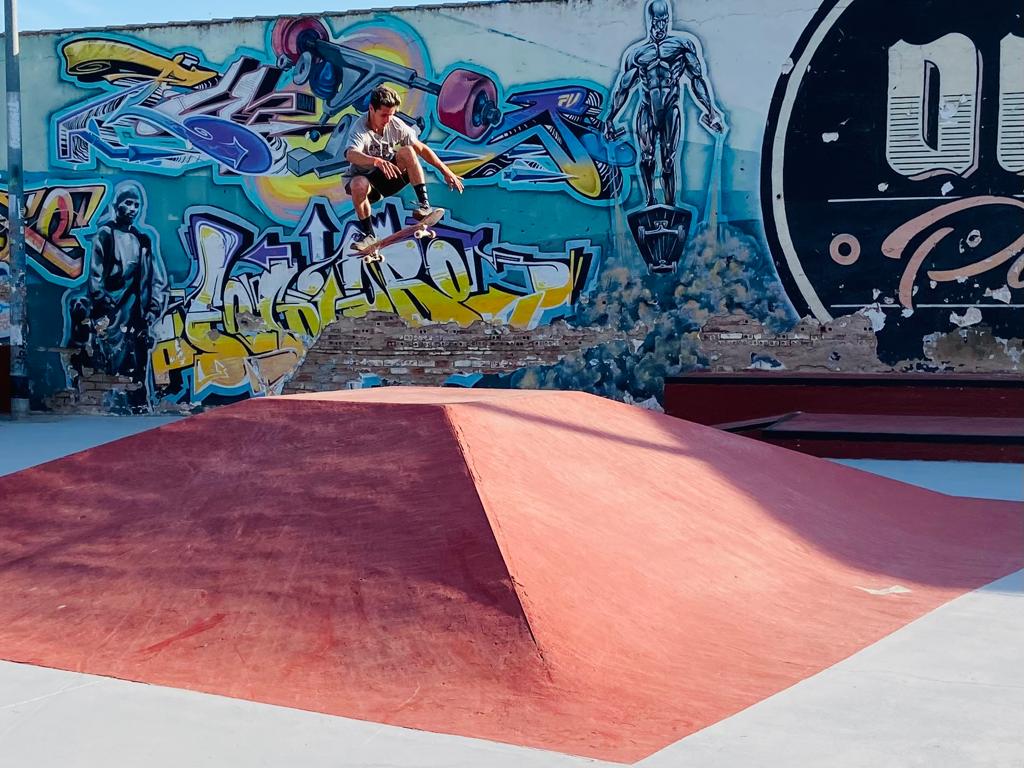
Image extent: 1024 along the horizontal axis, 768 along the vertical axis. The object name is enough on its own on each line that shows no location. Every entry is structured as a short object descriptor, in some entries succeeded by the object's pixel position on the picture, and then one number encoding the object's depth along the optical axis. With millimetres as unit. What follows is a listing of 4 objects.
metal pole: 15133
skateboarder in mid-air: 8438
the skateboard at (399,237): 9172
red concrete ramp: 4223
